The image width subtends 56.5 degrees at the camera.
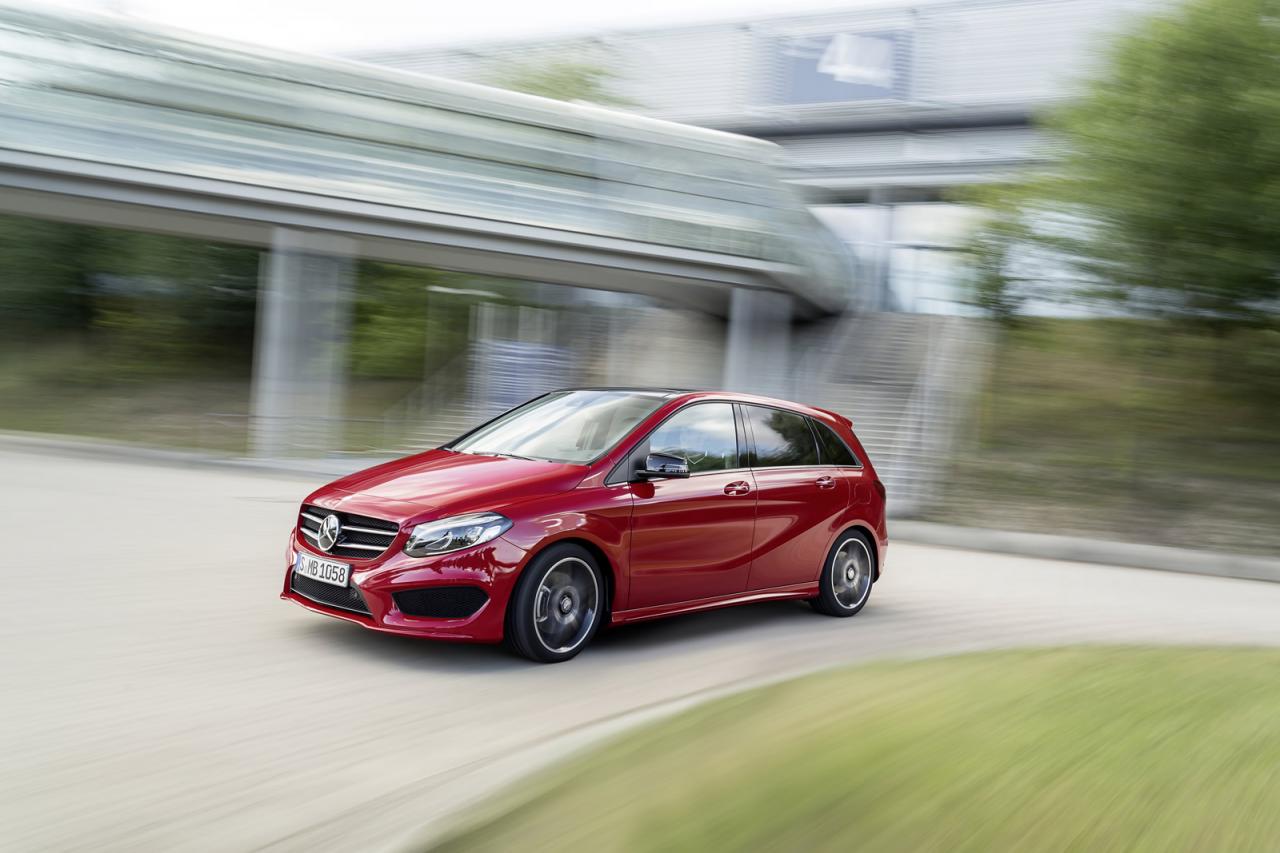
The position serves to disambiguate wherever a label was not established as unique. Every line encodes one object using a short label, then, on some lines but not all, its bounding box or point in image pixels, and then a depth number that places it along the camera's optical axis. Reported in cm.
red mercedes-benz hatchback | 607
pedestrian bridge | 1989
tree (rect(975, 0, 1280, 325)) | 1781
